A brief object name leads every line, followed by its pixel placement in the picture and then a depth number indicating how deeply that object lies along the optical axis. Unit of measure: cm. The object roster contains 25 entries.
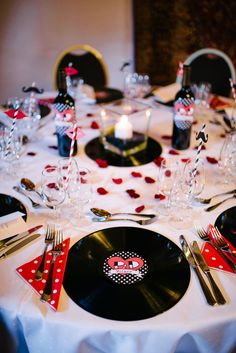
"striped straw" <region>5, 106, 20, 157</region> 138
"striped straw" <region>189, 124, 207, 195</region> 122
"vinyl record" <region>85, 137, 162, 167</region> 160
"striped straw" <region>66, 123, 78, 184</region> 127
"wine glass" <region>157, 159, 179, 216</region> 128
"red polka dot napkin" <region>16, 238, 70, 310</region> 93
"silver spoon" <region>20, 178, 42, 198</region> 138
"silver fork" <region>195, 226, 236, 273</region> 103
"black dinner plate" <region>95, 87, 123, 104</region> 225
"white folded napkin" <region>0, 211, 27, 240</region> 114
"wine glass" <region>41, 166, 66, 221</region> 123
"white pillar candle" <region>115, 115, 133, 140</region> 167
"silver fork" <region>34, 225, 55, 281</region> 98
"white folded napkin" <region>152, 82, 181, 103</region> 217
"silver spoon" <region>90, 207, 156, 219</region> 123
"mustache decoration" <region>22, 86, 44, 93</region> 180
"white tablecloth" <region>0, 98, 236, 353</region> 86
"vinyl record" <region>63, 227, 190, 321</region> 89
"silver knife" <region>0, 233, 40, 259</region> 106
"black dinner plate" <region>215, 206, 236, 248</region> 114
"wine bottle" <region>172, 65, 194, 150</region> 152
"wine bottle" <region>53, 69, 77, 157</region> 151
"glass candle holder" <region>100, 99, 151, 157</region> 167
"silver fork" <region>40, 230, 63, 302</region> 92
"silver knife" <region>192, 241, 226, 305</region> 92
